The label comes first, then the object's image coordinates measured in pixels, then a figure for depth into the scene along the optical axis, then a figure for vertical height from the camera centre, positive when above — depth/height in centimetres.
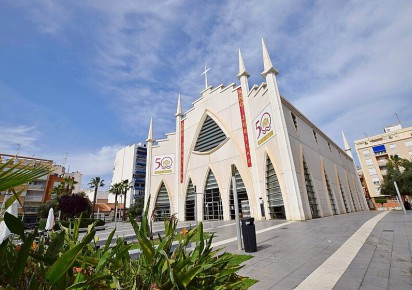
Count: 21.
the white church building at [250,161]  1802 +550
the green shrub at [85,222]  2509 -49
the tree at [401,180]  2873 +305
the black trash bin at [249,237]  646 -83
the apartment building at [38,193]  4741 +608
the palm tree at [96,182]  3959 +651
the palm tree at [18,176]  111 +25
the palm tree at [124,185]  4206 +605
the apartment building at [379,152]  5044 +1242
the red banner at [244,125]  2252 +930
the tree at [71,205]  2750 +177
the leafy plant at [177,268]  154 -43
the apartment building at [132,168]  6726 +1551
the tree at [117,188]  4178 +539
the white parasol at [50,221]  1048 -7
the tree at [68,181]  4067 +708
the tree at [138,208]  4697 +158
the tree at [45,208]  3564 +202
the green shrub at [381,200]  4272 +57
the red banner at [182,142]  3051 +1032
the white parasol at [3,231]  358 -15
